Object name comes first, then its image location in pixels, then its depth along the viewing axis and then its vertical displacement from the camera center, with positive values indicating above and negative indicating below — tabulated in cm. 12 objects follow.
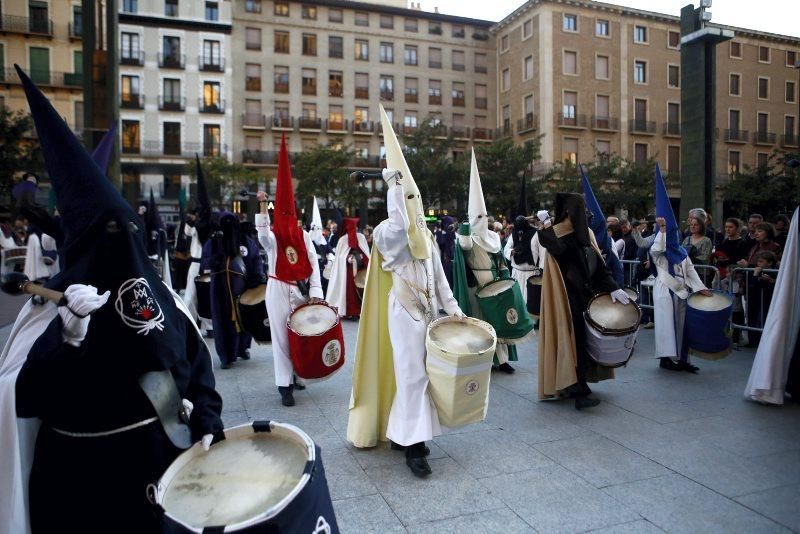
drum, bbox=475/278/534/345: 677 -68
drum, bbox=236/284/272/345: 615 -68
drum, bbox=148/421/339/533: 172 -74
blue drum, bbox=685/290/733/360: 635 -82
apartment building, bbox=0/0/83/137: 3997 +1384
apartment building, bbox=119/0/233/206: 4344 +1228
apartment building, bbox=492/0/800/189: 4409 +1286
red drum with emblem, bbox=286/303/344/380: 521 -79
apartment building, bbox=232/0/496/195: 4628 +1430
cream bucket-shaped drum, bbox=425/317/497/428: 368 -74
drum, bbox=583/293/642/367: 526 -71
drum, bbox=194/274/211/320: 766 -55
